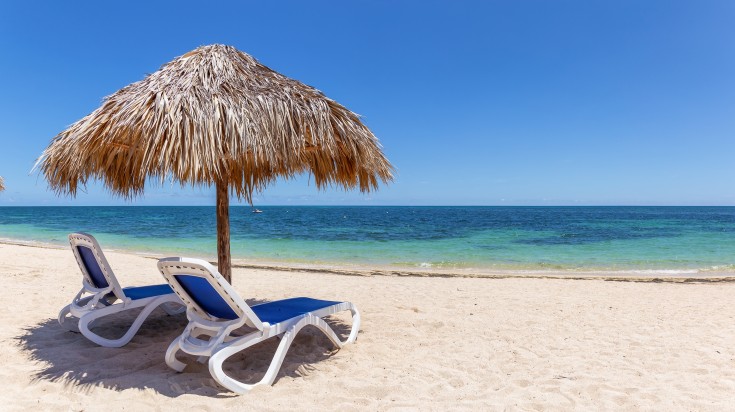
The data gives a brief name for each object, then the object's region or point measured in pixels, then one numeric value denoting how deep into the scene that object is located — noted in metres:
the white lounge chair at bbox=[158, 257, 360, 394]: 2.52
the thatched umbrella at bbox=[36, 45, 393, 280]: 2.99
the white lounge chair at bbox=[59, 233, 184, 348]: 3.43
